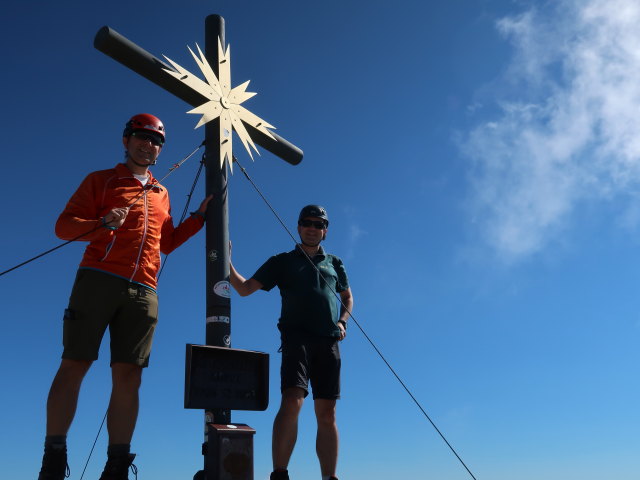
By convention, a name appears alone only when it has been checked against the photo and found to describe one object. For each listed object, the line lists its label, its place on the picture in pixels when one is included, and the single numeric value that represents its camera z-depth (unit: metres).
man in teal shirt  4.27
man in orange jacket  3.32
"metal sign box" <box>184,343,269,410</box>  3.82
